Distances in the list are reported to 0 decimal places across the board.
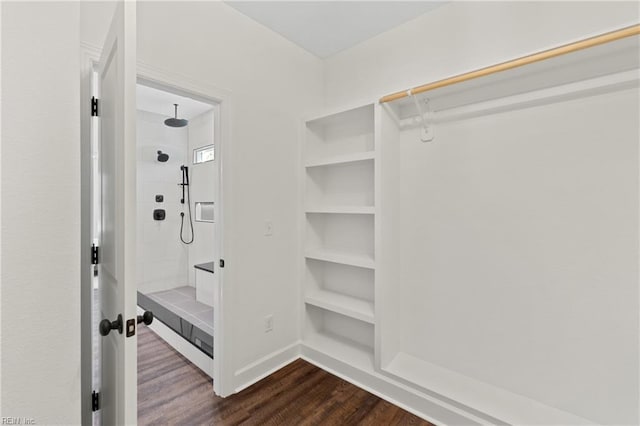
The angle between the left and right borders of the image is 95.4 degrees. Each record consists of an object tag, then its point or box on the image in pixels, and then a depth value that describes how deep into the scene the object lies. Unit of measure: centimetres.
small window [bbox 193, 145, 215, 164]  421
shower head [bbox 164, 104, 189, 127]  377
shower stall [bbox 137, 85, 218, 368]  394
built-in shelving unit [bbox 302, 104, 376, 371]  229
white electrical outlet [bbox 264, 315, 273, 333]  224
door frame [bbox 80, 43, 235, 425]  140
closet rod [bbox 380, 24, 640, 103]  127
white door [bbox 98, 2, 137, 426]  91
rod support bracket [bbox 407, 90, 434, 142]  203
